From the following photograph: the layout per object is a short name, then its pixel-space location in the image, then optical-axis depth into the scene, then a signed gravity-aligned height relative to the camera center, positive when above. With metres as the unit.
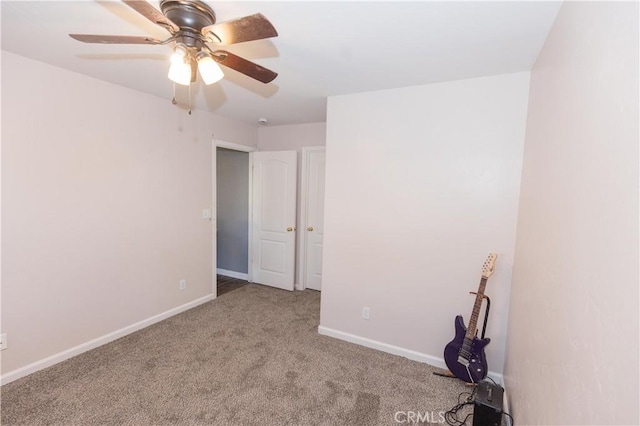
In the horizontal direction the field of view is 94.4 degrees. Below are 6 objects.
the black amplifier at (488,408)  1.66 -1.18
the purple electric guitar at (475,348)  2.16 -1.10
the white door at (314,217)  4.07 -0.33
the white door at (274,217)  4.17 -0.36
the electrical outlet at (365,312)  2.82 -1.12
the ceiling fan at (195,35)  1.21 +0.68
